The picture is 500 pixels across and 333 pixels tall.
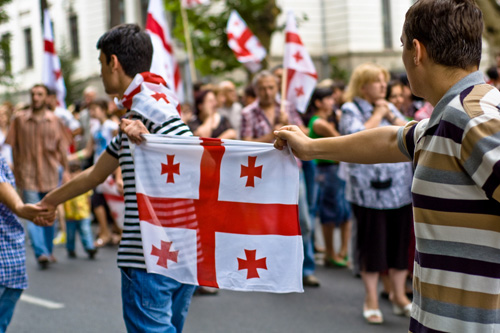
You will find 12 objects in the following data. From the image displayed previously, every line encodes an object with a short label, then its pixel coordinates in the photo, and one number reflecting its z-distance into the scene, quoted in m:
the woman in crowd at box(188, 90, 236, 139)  7.25
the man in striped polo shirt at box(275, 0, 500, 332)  1.97
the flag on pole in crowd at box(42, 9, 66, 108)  10.59
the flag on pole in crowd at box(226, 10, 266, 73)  10.30
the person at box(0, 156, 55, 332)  3.56
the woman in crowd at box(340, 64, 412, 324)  5.54
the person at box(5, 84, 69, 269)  8.38
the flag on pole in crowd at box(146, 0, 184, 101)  8.04
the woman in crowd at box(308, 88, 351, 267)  7.85
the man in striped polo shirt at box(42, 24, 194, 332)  3.14
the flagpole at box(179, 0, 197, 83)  11.72
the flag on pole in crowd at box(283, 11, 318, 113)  7.16
